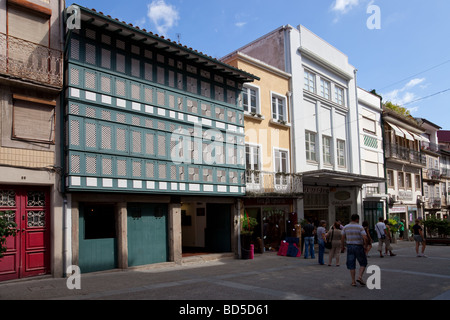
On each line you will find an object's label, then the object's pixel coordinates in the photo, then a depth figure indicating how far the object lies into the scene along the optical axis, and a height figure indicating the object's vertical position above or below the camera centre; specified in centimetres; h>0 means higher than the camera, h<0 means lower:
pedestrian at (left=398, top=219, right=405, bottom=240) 2834 -301
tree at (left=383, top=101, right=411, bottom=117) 3979 +845
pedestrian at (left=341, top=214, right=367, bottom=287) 938 -134
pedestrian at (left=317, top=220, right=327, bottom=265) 1394 -165
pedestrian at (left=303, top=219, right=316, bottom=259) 1546 -183
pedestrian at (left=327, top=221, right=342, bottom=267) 1352 -170
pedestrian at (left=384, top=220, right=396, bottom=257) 1714 -230
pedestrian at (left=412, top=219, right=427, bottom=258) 1664 -195
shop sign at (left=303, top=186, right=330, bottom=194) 2201 +12
